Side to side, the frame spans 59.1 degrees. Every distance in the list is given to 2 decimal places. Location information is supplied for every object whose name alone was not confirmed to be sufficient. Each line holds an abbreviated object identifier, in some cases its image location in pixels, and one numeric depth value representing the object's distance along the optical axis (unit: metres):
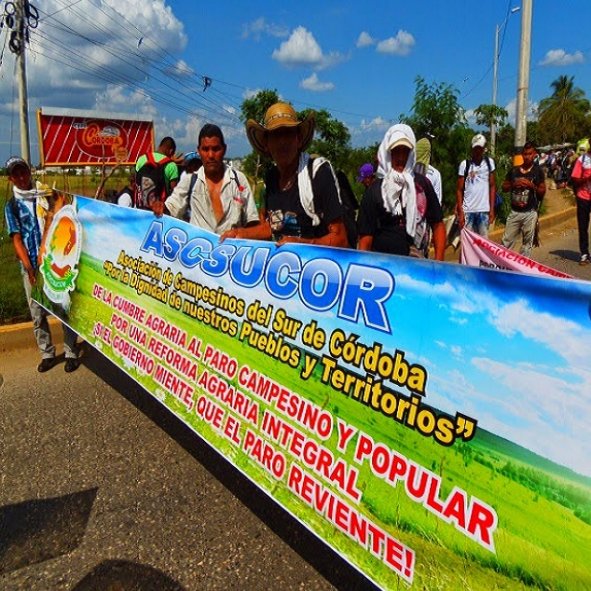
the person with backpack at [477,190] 6.73
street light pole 21.27
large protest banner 1.38
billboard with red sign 18.02
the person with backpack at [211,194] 3.34
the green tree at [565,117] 57.69
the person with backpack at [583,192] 7.97
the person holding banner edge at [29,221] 4.38
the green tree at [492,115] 17.63
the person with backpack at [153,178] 5.60
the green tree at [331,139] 28.58
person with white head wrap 3.24
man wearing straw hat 2.93
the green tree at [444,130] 10.37
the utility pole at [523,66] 10.83
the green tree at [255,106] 28.84
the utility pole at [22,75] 14.26
